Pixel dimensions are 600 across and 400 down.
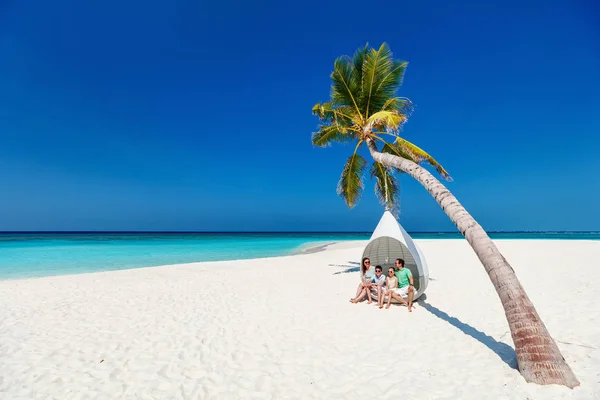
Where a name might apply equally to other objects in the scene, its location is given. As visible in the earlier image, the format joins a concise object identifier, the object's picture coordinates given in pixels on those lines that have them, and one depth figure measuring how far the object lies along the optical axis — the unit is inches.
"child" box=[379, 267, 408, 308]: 251.0
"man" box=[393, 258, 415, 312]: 256.4
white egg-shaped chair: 278.1
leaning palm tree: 132.0
